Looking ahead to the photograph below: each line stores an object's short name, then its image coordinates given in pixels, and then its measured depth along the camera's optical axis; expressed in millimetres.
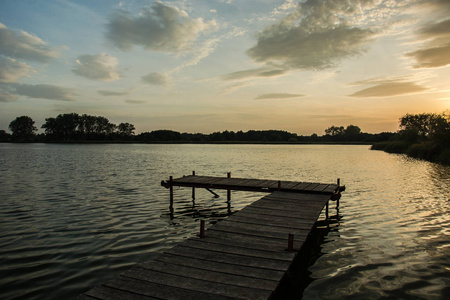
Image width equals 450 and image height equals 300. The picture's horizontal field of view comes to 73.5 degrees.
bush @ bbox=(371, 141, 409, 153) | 81750
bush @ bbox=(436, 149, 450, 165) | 43531
